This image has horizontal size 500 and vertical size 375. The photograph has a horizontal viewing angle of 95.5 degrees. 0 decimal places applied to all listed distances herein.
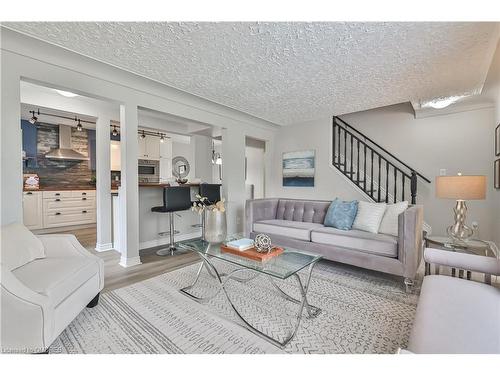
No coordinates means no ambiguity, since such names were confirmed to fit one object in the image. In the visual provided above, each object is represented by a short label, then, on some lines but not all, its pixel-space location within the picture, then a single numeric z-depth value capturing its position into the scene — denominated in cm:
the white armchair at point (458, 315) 96
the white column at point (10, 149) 203
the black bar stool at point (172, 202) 342
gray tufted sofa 229
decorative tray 190
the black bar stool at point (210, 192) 403
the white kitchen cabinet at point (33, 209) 458
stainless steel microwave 596
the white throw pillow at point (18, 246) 160
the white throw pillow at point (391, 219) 266
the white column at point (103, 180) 364
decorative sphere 201
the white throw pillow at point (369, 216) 279
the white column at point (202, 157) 532
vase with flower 235
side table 197
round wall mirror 535
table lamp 221
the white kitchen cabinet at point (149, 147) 578
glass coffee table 163
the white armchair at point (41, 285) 126
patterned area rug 150
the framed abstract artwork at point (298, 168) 486
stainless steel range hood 519
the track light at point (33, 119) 384
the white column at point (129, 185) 294
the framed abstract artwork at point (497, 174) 316
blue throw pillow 298
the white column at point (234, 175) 431
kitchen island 368
